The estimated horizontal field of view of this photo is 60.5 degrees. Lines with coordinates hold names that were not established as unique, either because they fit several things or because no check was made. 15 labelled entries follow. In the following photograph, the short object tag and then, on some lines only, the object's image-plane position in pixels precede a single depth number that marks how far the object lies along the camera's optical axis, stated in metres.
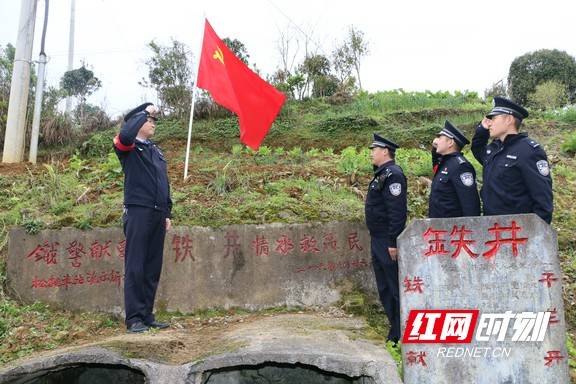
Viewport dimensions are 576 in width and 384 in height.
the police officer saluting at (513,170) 3.43
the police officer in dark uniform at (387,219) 4.08
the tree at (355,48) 16.05
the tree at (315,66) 14.64
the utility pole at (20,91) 8.62
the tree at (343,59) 15.76
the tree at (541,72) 19.47
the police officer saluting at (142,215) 4.08
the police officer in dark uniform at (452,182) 3.87
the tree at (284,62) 15.12
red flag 6.20
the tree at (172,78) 11.60
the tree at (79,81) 17.08
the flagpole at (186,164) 6.21
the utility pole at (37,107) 8.66
